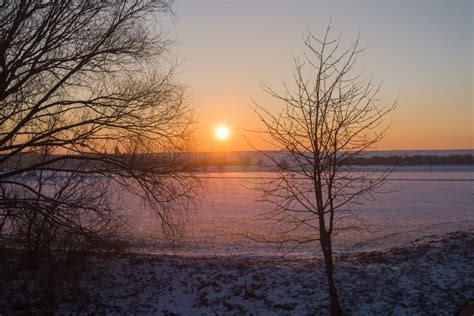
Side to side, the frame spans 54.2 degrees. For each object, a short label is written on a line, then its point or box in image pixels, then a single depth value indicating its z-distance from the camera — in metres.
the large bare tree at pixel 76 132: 9.27
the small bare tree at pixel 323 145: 8.30
